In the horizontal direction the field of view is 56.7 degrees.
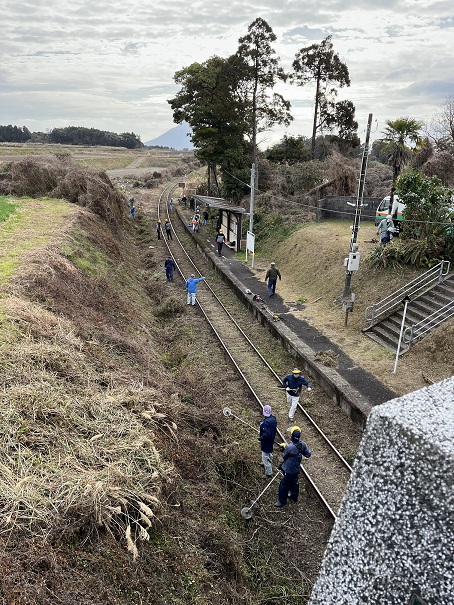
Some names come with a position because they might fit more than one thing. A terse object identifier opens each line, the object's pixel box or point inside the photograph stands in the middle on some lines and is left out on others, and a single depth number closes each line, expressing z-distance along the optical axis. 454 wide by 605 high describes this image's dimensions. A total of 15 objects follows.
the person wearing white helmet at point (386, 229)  16.95
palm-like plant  21.86
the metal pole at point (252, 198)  20.27
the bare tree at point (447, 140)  25.22
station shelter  24.11
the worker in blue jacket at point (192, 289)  16.62
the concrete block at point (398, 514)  3.37
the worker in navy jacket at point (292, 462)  7.01
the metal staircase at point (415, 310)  12.06
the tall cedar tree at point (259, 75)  27.33
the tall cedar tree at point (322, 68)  32.31
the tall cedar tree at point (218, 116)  28.94
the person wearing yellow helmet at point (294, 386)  9.52
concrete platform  10.09
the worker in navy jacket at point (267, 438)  7.73
